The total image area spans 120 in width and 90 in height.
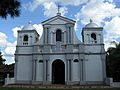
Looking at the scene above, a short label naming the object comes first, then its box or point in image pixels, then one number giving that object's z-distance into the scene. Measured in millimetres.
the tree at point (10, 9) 6775
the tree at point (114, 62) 14286
